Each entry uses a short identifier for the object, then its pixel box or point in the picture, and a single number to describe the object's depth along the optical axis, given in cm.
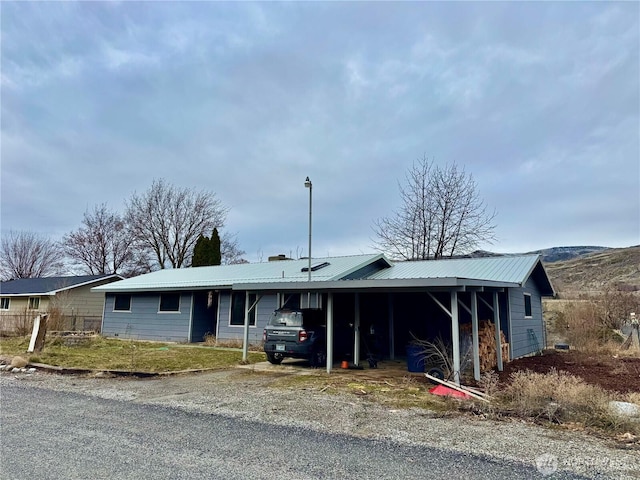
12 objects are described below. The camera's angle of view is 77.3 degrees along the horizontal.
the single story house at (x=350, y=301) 998
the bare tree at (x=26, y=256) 4291
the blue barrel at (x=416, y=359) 982
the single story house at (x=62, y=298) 2102
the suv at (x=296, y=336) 1041
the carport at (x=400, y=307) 836
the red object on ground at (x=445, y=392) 700
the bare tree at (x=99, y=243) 3859
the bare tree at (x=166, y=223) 3541
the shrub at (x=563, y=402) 529
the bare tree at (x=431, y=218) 2570
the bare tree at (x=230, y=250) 3978
